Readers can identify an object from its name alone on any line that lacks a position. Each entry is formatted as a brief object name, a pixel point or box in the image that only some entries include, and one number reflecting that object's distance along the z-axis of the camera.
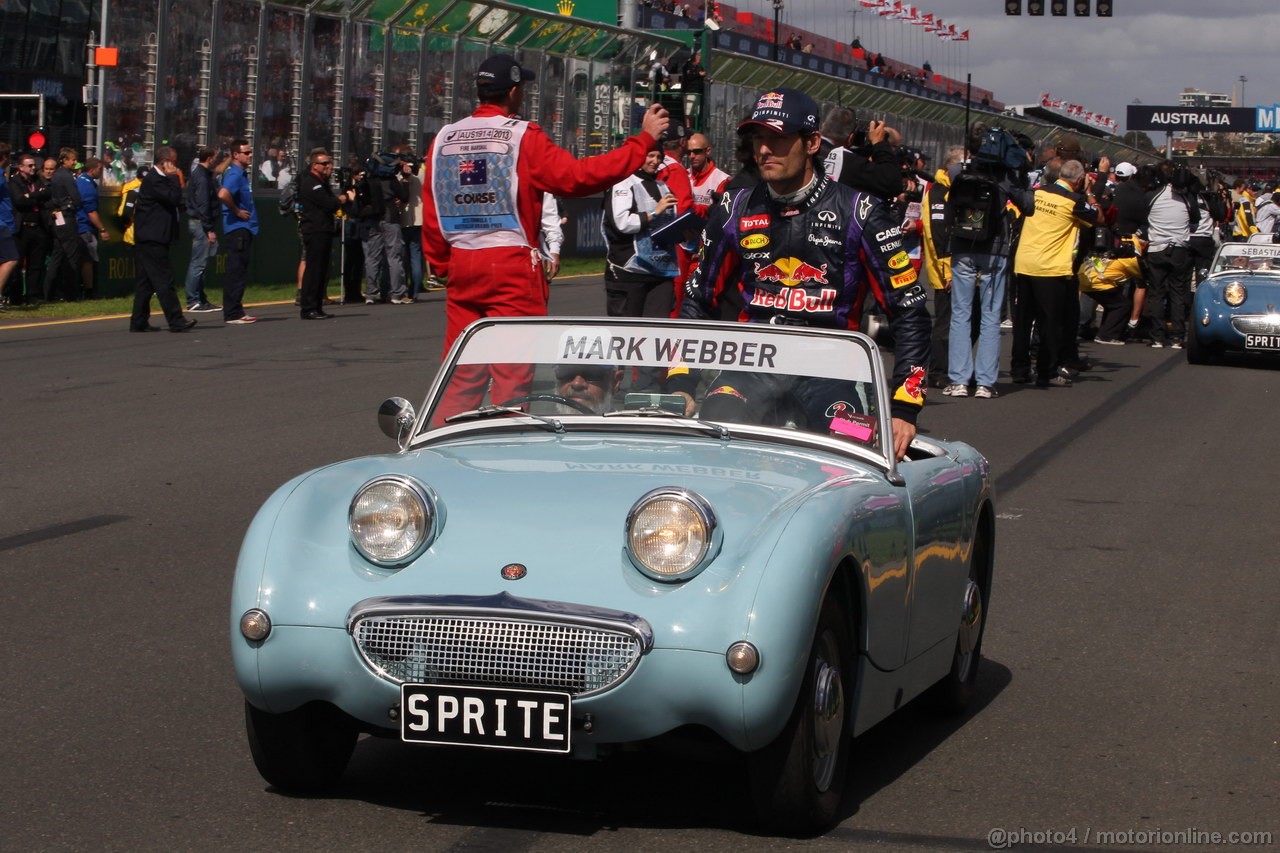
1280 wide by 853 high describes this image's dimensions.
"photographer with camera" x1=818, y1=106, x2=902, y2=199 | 13.18
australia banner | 131.00
